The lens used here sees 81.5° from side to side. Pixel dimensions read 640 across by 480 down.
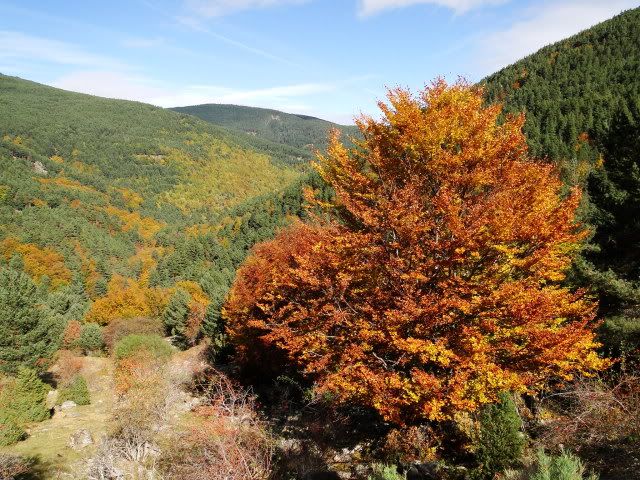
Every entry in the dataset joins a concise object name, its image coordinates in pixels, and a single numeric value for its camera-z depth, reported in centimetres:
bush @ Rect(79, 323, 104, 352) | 5297
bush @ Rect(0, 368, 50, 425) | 2742
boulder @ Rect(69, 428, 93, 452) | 2388
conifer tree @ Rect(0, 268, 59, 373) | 3422
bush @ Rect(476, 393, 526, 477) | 1077
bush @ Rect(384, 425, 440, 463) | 1351
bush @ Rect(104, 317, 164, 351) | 5652
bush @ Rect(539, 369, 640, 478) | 977
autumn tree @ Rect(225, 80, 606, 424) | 1079
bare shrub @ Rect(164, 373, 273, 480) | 1149
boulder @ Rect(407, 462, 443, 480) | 1223
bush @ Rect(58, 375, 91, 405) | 3397
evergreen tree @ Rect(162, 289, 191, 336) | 5794
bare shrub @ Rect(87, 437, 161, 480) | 1608
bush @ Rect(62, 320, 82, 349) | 5274
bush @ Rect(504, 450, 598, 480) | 549
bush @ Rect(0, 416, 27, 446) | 2305
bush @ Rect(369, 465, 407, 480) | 642
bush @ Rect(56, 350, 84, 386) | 4222
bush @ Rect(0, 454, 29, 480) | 1689
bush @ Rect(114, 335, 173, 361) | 3805
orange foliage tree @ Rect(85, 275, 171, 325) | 6875
